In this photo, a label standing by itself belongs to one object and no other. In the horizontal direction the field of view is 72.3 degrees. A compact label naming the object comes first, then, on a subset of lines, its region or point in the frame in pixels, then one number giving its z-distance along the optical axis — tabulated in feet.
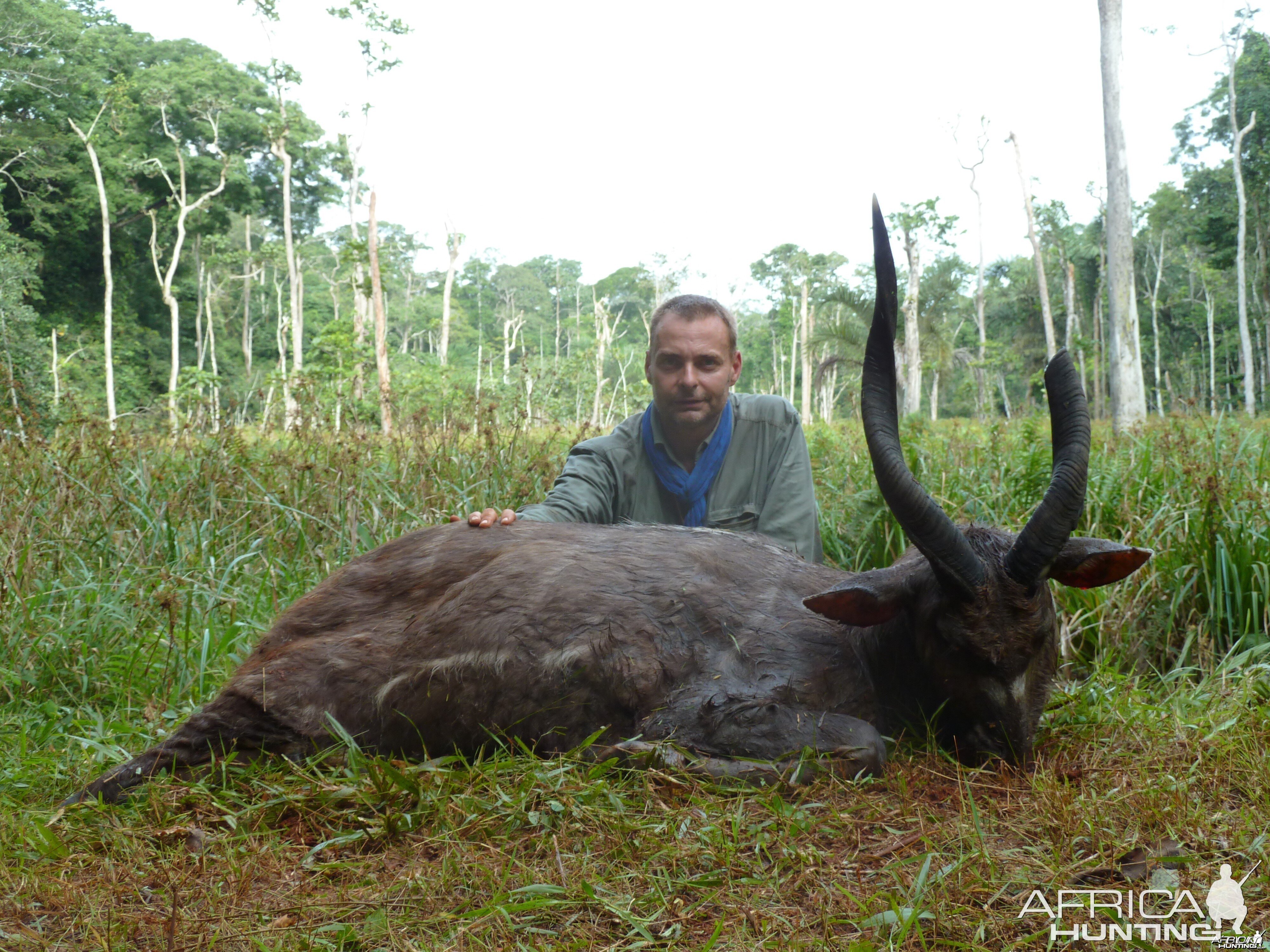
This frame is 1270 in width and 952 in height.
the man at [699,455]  14.71
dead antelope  8.95
